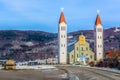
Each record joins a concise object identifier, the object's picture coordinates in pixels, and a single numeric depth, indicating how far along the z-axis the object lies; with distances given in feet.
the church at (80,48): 426.88
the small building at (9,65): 284.74
